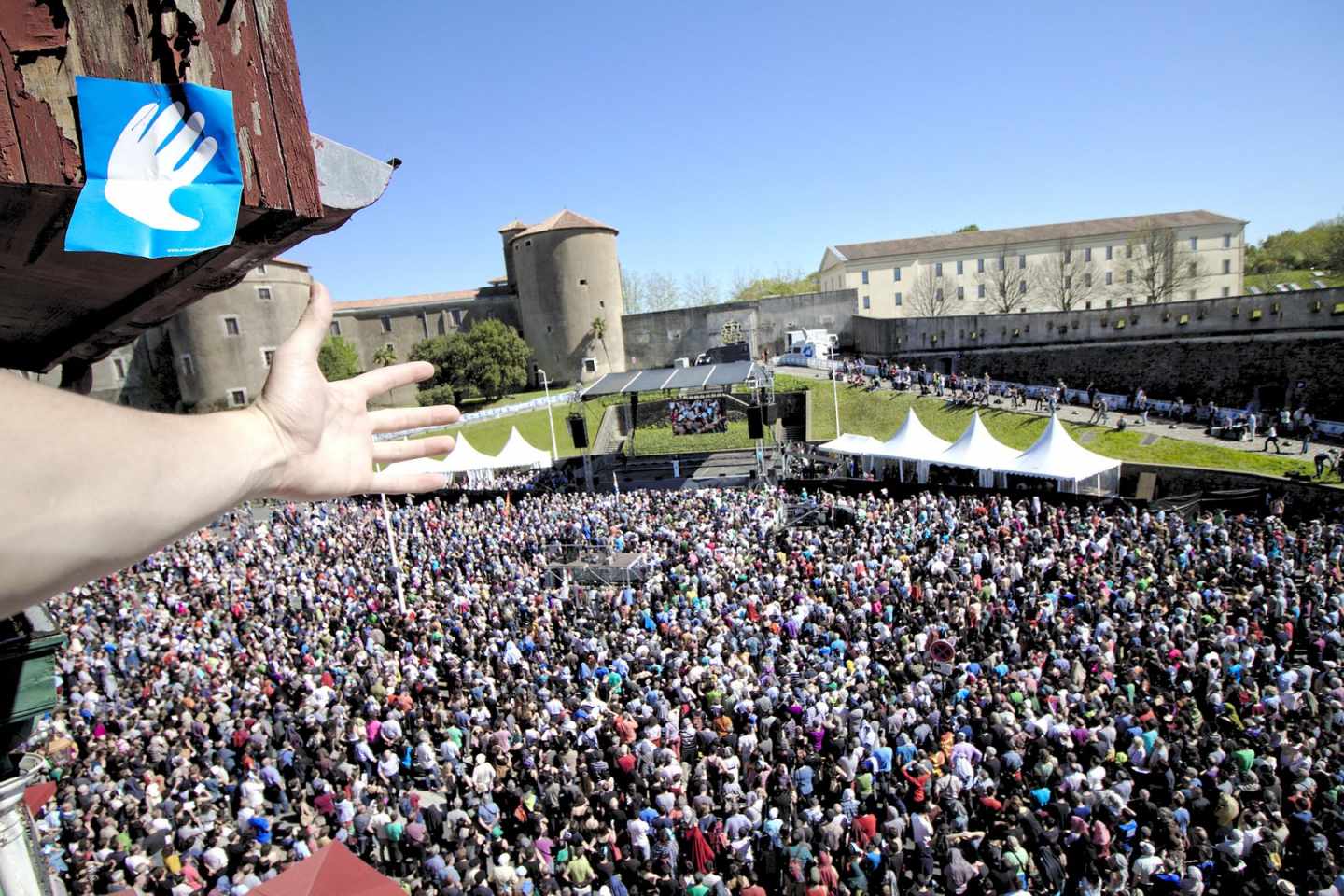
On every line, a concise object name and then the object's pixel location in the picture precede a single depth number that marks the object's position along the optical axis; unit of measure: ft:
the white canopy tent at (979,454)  71.10
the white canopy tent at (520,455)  94.40
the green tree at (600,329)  183.11
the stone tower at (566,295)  180.86
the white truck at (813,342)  158.51
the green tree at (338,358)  153.48
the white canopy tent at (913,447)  77.77
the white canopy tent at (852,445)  83.51
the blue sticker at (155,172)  5.23
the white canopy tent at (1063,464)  65.10
